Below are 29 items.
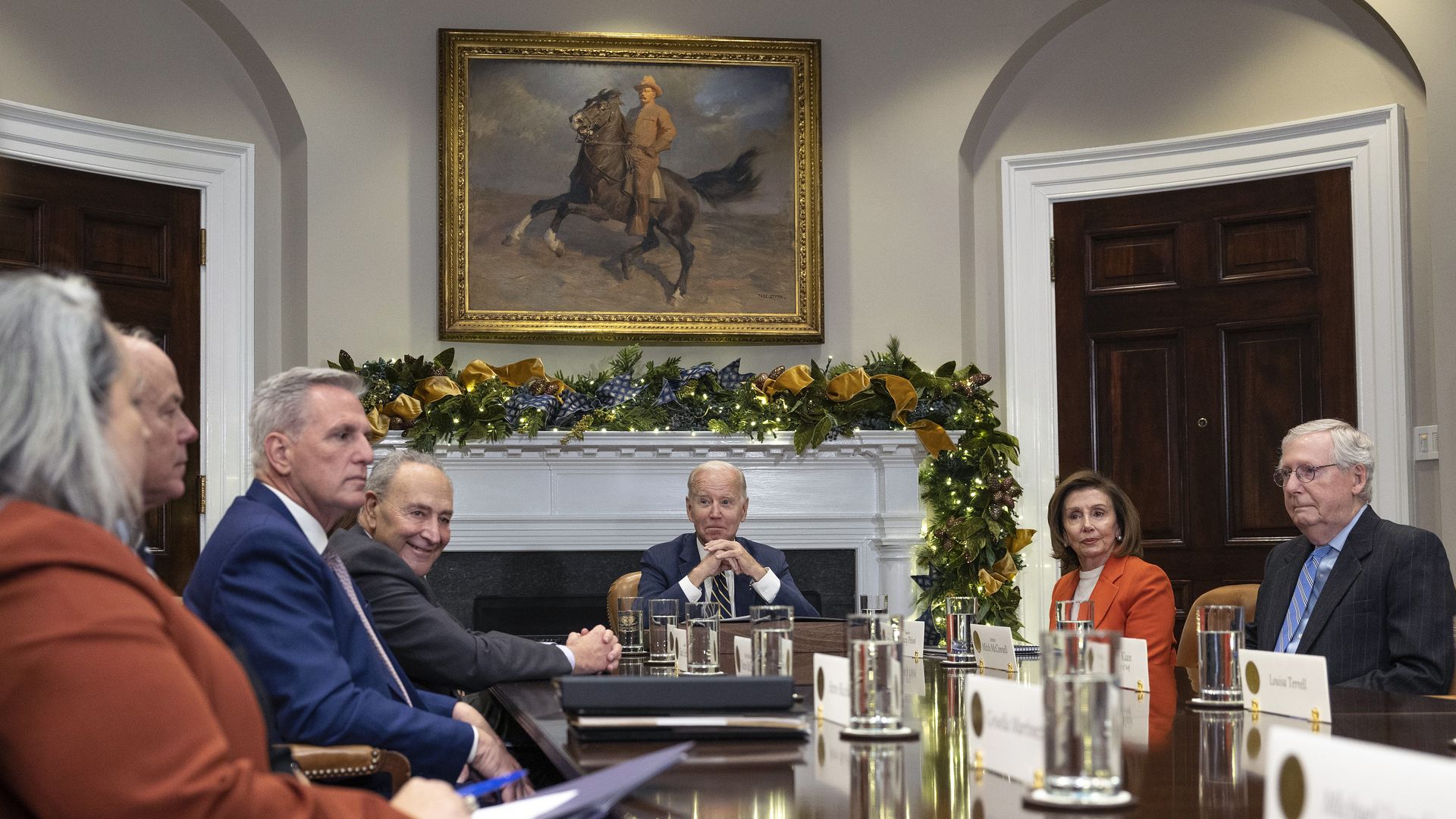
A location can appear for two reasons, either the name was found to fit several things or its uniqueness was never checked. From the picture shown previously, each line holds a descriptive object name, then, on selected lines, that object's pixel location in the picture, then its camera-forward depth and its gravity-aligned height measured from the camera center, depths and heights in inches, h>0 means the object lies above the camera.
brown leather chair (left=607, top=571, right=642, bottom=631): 168.2 -14.4
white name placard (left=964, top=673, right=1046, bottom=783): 54.7 -10.8
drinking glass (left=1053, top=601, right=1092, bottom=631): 93.1 -9.9
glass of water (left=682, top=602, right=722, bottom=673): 100.9 -12.6
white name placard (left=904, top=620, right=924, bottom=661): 119.6 -14.6
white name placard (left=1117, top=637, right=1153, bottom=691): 92.9 -13.6
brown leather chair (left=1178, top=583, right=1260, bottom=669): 136.9 -14.1
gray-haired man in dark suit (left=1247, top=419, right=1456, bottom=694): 105.8 -9.6
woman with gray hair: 40.0 -4.6
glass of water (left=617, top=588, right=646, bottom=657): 128.7 -14.4
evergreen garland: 212.1 +9.1
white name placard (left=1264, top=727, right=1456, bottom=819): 33.8 -8.4
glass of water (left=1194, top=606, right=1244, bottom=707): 84.3 -11.7
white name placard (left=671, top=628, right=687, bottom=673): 109.4 -14.2
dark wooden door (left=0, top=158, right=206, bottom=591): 201.2 +35.4
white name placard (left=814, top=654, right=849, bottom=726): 73.3 -11.9
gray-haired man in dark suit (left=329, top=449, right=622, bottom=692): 107.2 -11.4
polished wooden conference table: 51.6 -13.1
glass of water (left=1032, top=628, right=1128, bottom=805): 48.1 -9.3
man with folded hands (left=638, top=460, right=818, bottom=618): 154.7 -10.4
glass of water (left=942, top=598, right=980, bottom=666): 117.6 -14.0
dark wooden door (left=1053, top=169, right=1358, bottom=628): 211.0 +19.3
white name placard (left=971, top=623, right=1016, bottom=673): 111.2 -14.8
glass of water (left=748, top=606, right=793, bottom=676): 88.4 -11.0
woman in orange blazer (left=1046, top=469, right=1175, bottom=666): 135.0 -10.0
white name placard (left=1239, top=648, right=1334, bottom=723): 77.0 -12.7
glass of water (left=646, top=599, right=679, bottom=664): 114.7 -13.1
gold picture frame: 221.3 +46.7
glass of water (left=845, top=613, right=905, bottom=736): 69.1 -11.4
